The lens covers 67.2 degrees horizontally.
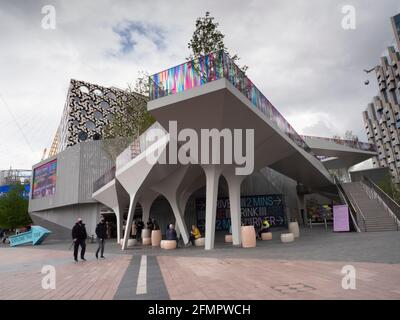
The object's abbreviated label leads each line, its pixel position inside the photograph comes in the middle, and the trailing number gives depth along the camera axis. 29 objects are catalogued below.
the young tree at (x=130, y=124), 33.00
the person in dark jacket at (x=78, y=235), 11.76
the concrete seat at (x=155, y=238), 20.19
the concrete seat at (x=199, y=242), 17.42
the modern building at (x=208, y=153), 12.14
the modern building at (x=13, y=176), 78.39
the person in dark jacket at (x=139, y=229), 26.95
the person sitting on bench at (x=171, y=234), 16.88
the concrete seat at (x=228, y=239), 18.72
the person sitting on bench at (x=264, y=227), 18.72
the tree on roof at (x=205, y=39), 17.64
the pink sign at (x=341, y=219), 19.66
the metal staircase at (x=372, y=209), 18.35
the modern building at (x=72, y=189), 37.62
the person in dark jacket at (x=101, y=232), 12.71
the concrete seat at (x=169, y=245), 16.44
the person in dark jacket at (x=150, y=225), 24.07
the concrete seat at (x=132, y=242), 21.38
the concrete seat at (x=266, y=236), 18.34
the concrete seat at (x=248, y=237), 14.72
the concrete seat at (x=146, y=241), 21.86
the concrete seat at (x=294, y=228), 18.64
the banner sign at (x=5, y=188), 70.96
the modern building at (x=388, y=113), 51.76
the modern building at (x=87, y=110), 50.97
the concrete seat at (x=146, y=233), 23.45
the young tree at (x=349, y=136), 46.50
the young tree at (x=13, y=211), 44.12
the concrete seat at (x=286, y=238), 15.72
